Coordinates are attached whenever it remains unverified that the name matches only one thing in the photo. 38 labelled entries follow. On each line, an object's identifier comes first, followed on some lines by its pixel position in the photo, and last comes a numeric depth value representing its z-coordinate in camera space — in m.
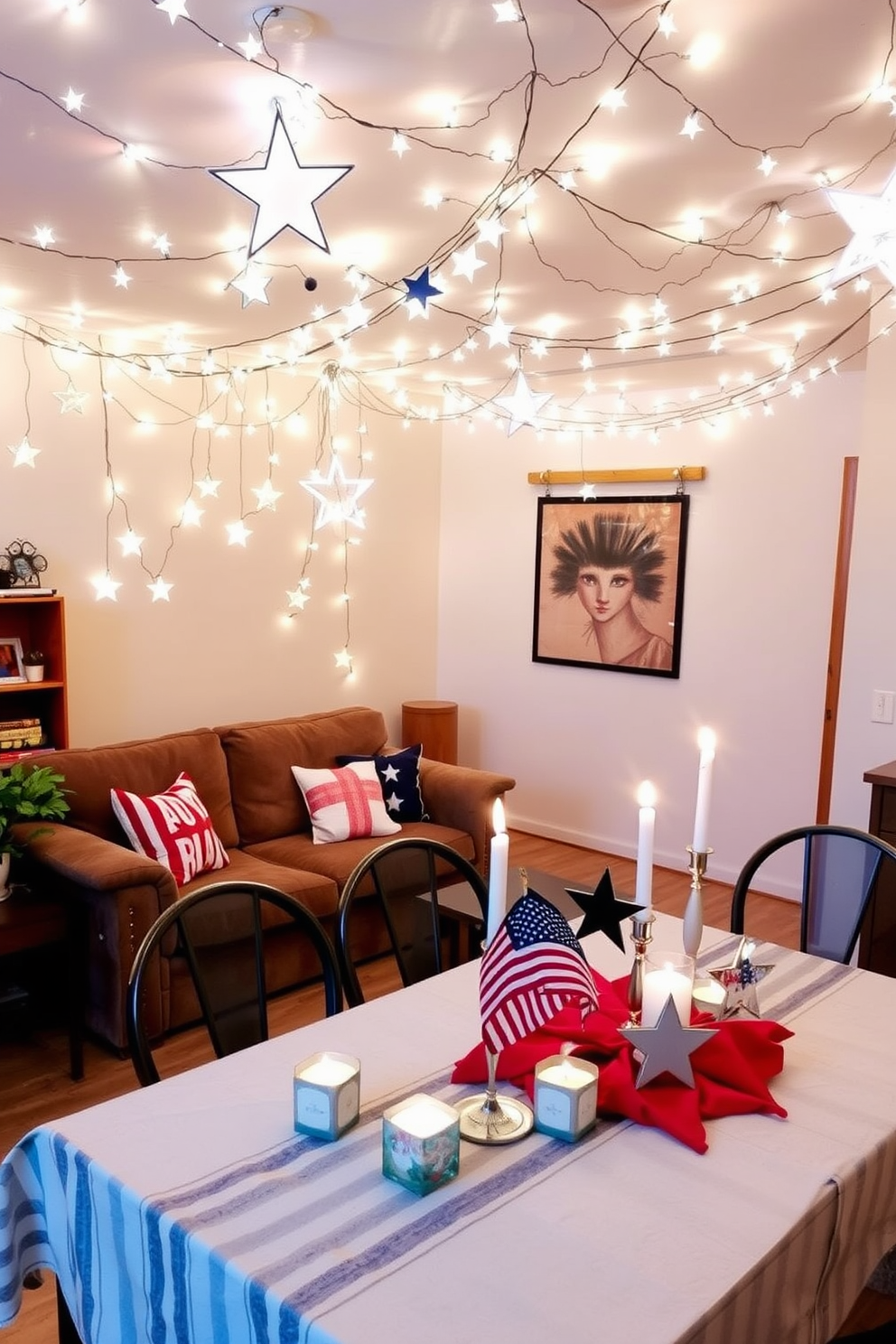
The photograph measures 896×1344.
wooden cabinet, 3.00
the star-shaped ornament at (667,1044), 1.50
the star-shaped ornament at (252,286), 2.19
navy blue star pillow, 4.34
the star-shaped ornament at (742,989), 1.78
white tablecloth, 1.11
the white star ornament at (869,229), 1.88
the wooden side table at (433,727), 5.39
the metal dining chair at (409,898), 2.09
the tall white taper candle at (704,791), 1.72
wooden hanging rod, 4.81
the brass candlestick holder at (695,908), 1.75
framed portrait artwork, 4.96
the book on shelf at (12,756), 3.65
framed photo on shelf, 3.74
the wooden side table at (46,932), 2.96
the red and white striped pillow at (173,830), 3.51
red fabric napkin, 1.47
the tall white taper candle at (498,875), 1.44
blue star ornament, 2.25
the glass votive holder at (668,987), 1.61
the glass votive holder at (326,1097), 1.39
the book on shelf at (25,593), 3.61
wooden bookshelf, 3.76
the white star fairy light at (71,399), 3.84
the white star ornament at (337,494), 4.33
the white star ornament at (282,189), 1.83
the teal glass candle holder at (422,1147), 1.28
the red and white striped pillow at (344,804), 4.10
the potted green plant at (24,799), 3.07
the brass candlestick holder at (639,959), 1.58
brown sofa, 3.08
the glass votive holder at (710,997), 1.75
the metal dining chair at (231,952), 1.83
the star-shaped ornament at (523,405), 3.10
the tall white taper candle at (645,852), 1.64
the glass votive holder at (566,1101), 1.41
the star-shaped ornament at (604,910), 1.64
